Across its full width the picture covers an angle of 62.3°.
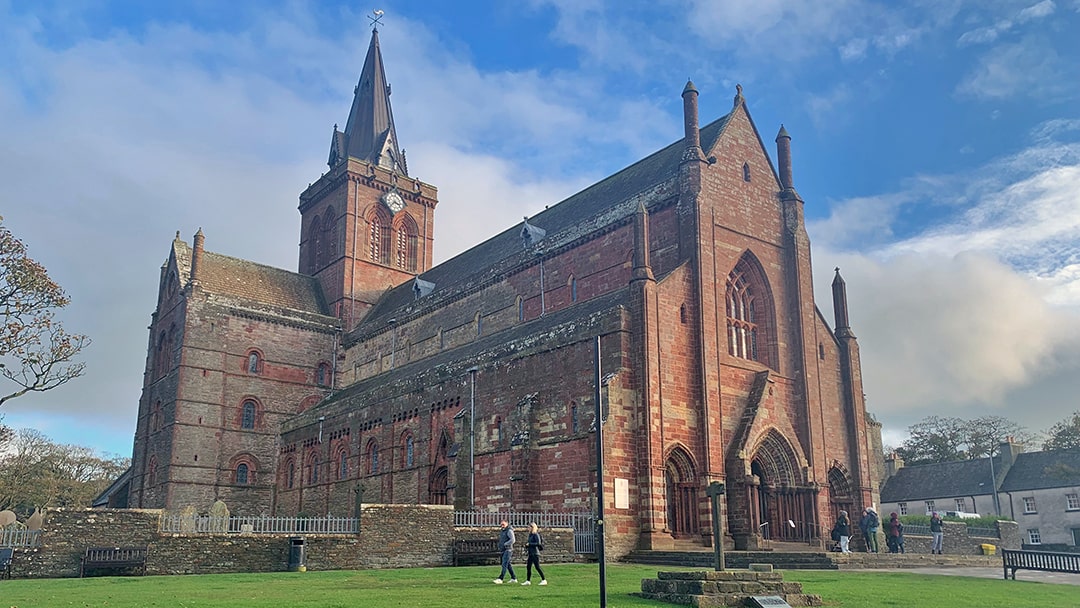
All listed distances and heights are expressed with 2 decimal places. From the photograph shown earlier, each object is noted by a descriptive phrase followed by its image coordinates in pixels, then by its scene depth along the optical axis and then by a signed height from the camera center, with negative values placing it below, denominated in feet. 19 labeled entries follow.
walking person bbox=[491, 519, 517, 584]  61.46 -2.95
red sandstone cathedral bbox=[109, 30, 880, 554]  97.14 +16.68
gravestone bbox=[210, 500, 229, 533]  82.48 -1.80
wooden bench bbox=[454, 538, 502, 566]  83.10 -4.34
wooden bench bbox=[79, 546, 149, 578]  71.87 -4.31
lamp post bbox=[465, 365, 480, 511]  107.86 +8.24
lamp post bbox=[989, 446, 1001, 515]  194.08 +2.00
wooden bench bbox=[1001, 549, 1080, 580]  67.36 -4.44
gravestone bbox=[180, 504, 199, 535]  78.69 -1.70
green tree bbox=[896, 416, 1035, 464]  253.85 +17.27
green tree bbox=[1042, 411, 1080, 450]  224.12 +16.30
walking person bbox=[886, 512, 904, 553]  96.63 -3.42
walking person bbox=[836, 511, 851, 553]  93.97 -2.84
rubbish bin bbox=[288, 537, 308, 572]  75.41 -4.26
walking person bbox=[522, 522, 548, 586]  61.00 -3.26
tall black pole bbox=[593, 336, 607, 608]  38.96 -0.23
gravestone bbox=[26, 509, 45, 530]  87.98 -1.67
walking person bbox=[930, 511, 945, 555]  99.71 -3.33
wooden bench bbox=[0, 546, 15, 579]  70.23 -4.32
